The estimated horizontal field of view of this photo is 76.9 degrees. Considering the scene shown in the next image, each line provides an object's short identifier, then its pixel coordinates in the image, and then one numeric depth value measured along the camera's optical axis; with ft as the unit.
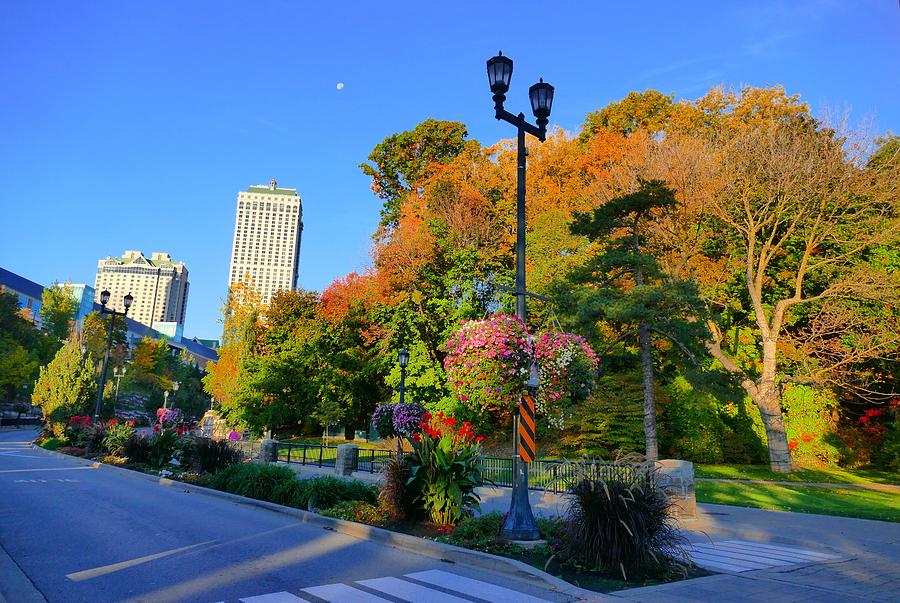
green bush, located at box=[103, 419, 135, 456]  80.84
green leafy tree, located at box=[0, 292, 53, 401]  198.80
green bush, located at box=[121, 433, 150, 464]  75.56
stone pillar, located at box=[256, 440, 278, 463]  80.84
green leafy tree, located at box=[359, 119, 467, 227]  149.18
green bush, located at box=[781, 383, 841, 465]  92.53
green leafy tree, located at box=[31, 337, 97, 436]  117.39
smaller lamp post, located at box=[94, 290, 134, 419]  87.38
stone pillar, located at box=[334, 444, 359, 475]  69.41
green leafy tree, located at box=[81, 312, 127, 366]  249.55
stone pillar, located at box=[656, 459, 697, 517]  42.15
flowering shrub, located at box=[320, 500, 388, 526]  34.96
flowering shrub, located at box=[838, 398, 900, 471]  91.20
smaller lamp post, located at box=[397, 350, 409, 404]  71.11
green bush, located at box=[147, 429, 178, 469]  71.10
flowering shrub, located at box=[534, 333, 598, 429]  32.86
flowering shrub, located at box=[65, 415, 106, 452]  88.38
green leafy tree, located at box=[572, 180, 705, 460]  69.78
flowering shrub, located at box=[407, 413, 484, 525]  33.01
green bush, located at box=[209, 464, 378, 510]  41.88
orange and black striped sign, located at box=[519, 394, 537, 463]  30.17
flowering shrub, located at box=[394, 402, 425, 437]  63.00
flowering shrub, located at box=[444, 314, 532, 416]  31.04
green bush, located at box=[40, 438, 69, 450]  102.78
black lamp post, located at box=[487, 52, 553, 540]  28.99
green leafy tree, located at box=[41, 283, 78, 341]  266.14
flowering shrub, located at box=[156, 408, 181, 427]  86.66
